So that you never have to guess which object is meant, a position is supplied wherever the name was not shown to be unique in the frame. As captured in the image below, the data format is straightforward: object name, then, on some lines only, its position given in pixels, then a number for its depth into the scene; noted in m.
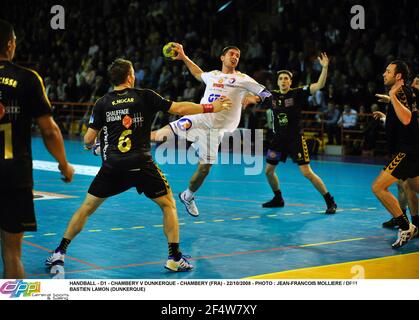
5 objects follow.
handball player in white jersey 10.20
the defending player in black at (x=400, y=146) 8.18
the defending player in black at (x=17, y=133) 4.82
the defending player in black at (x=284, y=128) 11.57
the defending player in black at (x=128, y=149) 6.85
